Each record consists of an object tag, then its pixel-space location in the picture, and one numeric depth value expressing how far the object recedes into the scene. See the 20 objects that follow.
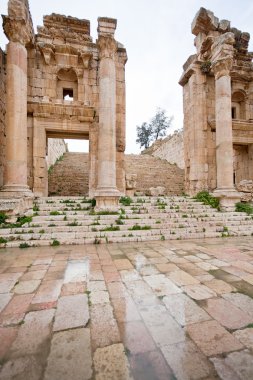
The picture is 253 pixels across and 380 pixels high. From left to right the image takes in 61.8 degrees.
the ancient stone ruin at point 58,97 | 7.68
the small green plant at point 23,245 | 5.34
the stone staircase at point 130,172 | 12.22
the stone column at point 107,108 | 8.34
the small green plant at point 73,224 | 6.54
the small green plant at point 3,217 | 6.28
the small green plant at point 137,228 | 6.60
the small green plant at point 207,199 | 9.40
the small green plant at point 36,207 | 7.40
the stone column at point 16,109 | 7.55
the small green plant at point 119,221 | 6.87
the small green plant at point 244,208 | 8.75
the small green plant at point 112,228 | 6.46
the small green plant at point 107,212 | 7.37
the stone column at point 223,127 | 9.83
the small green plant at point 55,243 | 5.56
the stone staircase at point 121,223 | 5.86
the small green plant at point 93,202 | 8.10
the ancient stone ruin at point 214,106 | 10.06
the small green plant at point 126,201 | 8.45
